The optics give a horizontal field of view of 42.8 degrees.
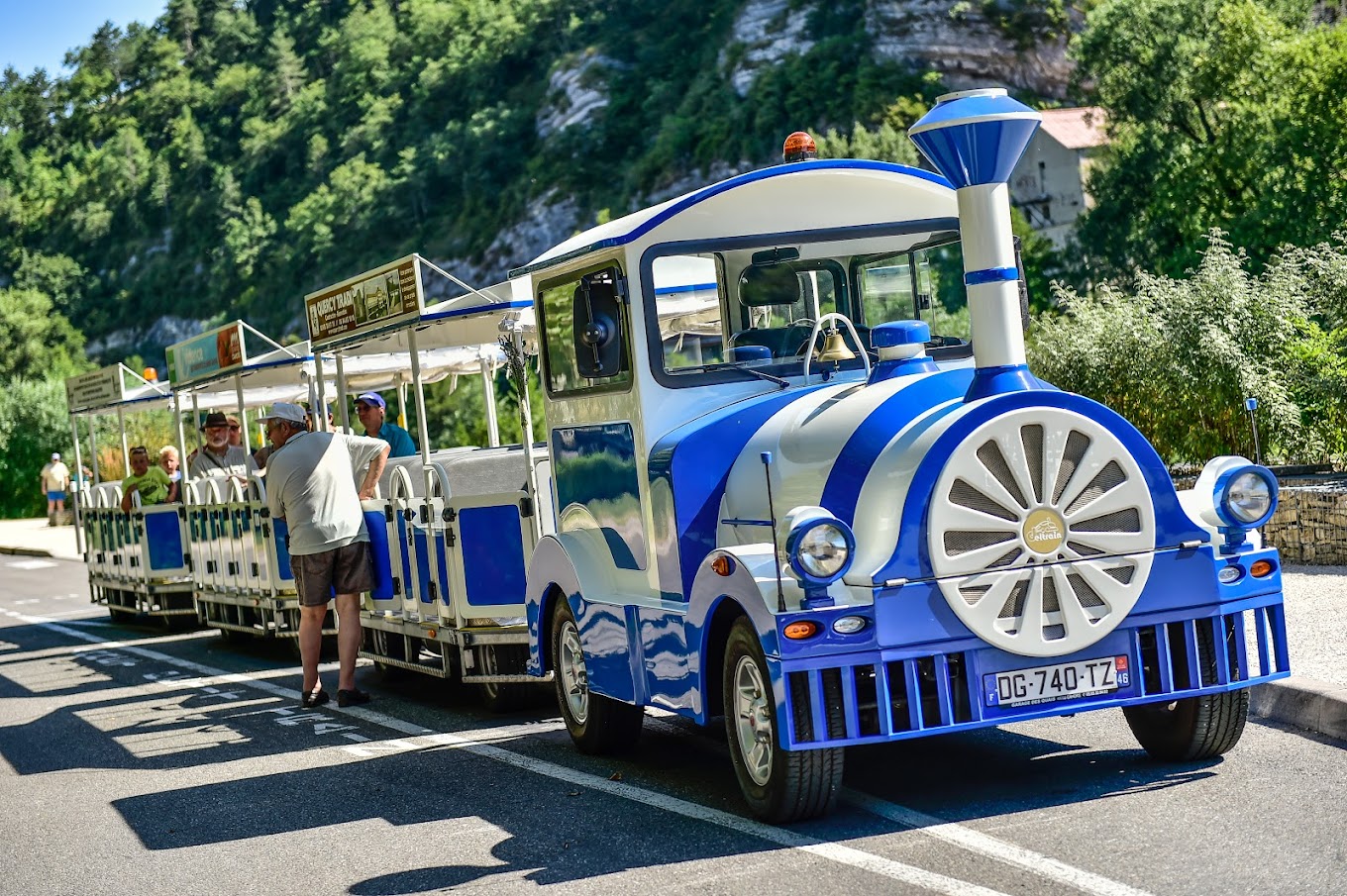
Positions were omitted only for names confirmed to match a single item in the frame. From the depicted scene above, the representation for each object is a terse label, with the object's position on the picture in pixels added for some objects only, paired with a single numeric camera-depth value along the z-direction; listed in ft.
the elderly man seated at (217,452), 58.85
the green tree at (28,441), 192.65
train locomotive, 20.95
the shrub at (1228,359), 51.07
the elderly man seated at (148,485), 61.36
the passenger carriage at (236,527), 47.55
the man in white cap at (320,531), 36.50
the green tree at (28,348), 336.08
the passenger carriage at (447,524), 33.94
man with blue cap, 42.80
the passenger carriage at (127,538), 59.88
